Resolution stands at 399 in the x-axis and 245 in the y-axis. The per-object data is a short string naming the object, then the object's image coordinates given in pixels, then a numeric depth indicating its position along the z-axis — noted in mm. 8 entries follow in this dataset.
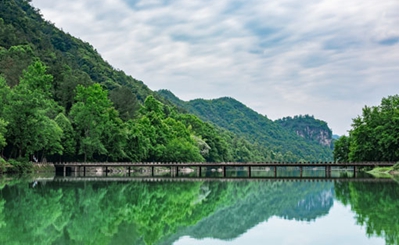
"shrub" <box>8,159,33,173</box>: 56388
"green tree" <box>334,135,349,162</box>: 99475
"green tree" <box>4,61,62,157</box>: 56438
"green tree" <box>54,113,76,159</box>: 68500
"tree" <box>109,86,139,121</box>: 93688
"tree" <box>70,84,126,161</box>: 71562
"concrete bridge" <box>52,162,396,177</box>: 69125
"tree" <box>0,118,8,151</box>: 51994
